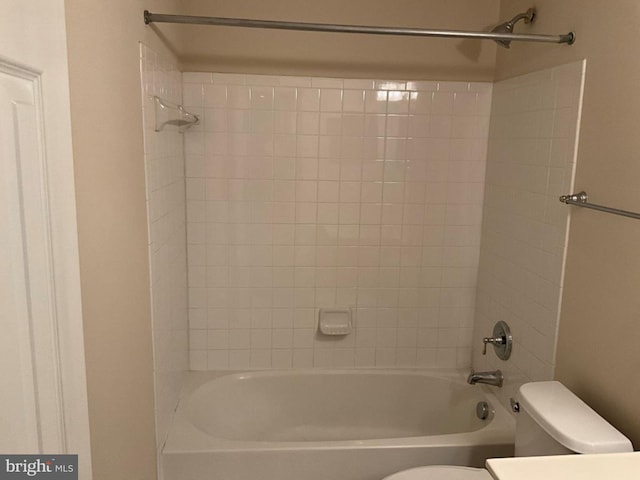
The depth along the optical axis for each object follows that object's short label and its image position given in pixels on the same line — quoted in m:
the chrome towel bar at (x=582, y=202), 1.52
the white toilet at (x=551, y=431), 1.38
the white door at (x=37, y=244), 0.90
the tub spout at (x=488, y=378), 2.35
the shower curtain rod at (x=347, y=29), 1.77
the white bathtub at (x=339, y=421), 2.06
